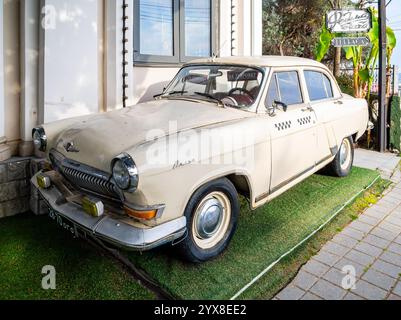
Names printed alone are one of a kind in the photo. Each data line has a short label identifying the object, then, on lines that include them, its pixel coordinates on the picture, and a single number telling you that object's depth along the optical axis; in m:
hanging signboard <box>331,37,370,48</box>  6.61
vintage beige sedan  2.51
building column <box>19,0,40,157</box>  4.16
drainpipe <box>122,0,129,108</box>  5.07
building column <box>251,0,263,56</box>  7.07
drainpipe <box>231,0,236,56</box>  6.81
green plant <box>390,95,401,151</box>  7.27
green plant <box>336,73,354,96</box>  8.23
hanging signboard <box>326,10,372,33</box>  6.71
